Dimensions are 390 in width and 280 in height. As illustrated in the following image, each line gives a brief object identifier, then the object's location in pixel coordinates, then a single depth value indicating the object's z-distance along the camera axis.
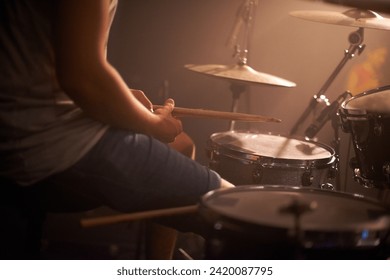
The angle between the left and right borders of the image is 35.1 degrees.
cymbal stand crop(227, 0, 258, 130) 2.56
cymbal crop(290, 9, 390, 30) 2.32
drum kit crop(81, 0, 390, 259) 1.16
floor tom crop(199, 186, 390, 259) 1.14
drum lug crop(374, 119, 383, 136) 2.12
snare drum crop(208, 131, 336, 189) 1.98
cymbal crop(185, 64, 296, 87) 2.28
